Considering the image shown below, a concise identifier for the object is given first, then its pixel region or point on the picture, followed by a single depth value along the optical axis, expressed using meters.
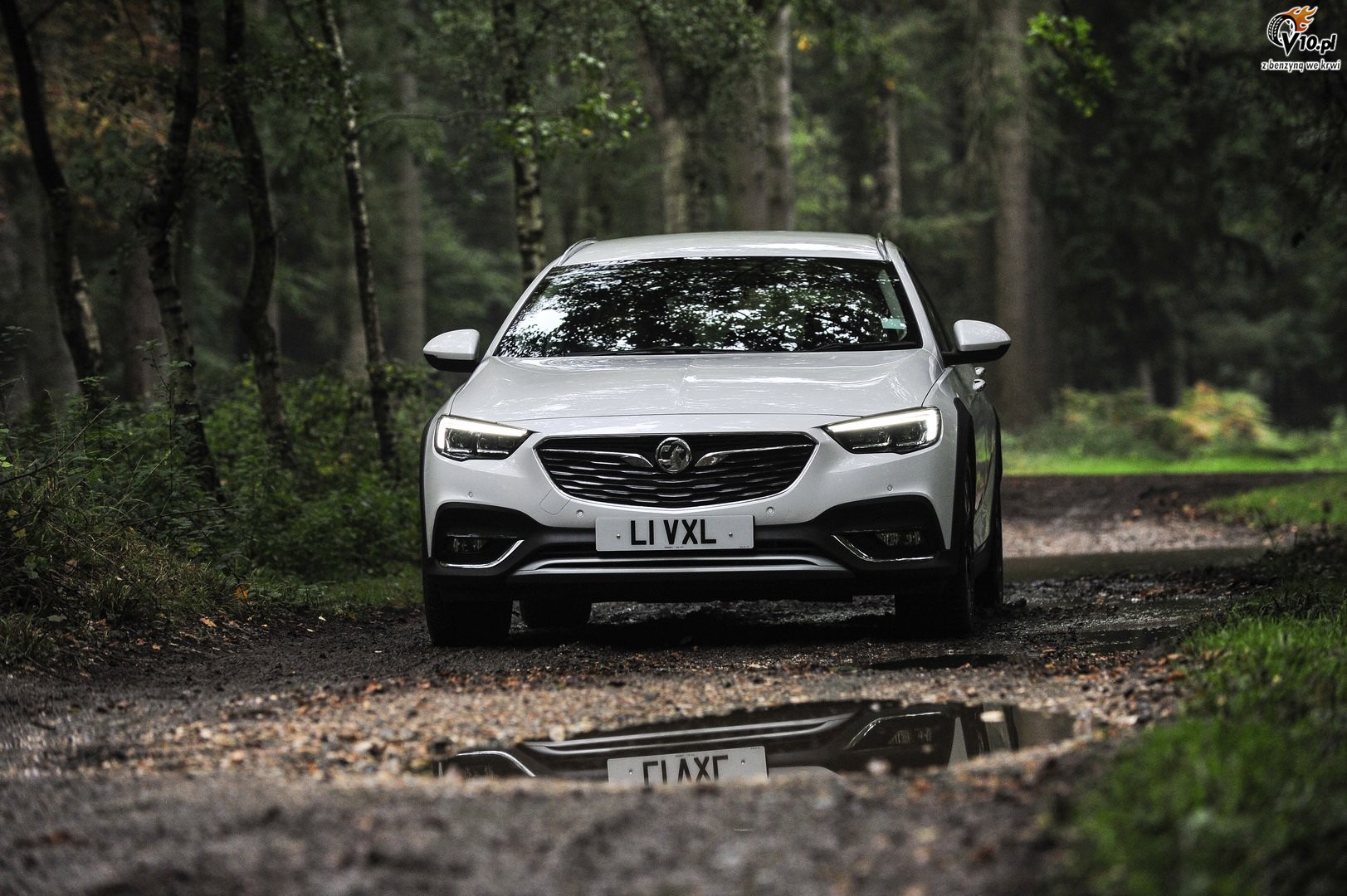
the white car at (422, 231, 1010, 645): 13.23
